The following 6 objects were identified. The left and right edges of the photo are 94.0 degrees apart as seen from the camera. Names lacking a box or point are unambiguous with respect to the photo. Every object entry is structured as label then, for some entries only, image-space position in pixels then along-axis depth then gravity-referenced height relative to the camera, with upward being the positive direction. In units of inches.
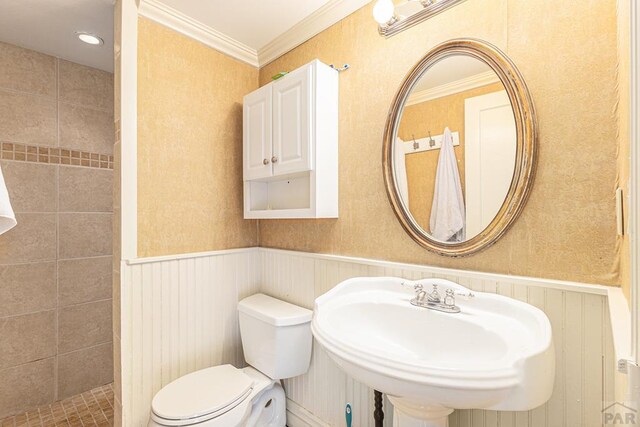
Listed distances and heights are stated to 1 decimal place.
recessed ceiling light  71.9 +43.6
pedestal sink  27.3 -15.2
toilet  50.5 -32.9
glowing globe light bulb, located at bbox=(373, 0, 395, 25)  49.7 +33.9
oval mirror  41.0 +10.0
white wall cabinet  58.7 +16.2
